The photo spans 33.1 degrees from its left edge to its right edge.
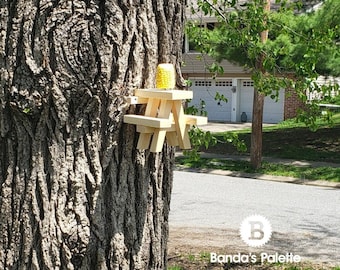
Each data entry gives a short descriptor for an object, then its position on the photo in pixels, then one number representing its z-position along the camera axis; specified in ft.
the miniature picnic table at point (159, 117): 7.76
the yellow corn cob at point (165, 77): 8.07
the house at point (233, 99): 85.87
